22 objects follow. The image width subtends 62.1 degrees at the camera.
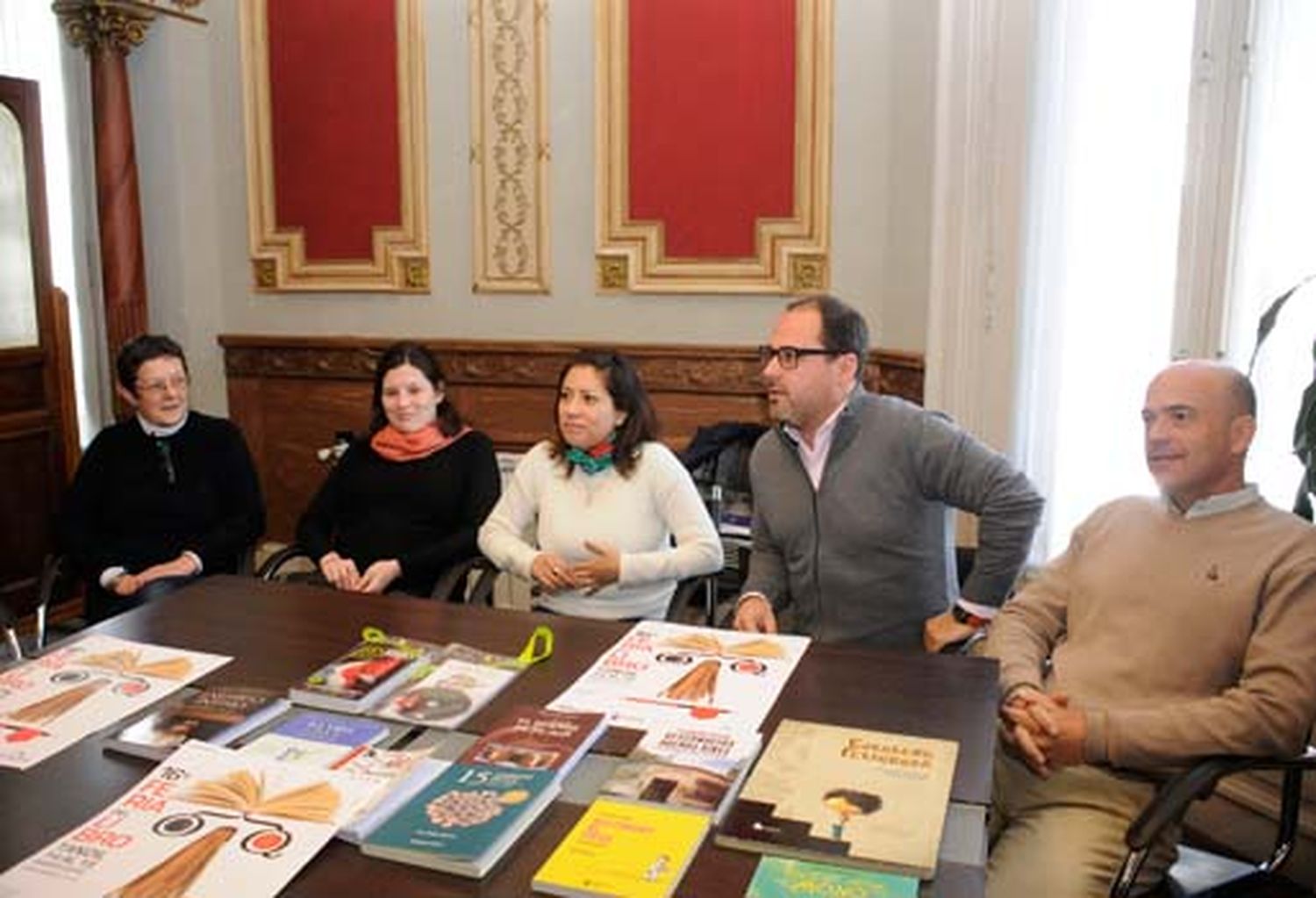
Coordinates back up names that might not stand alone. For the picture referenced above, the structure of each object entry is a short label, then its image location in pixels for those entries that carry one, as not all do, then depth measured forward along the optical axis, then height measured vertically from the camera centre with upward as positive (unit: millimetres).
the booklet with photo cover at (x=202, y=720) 1511 -664
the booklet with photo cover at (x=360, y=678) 1646 -659
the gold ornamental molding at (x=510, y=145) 3840 +384
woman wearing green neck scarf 2576 -602
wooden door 4031 -403
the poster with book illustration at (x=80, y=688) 1561 -680
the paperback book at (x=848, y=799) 1220 -651
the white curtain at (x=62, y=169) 4246 +333
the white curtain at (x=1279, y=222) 2479 +83
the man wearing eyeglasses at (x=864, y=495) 2291 -505
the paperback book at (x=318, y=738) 1462 -664
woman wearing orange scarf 2988 -630
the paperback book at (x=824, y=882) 1142 -654
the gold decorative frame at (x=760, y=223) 3520 +141
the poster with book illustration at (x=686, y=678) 1610 -666
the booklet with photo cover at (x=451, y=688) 1609 -668
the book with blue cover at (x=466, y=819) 1214 -651
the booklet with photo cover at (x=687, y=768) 1345 -656
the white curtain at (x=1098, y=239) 2791 +48
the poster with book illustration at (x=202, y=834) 1176 -662
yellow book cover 1162 -657
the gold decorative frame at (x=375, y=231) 4004 +172
